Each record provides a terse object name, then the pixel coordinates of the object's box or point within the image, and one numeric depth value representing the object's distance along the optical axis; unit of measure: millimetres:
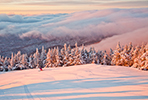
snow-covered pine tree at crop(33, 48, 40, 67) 45169
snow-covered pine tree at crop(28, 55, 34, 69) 45591
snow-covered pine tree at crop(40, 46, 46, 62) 46188
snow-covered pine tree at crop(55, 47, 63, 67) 35844
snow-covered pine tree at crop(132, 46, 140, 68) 31953
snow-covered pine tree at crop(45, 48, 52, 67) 38100
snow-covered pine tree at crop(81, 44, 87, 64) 35244
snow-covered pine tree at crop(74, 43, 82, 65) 33869
